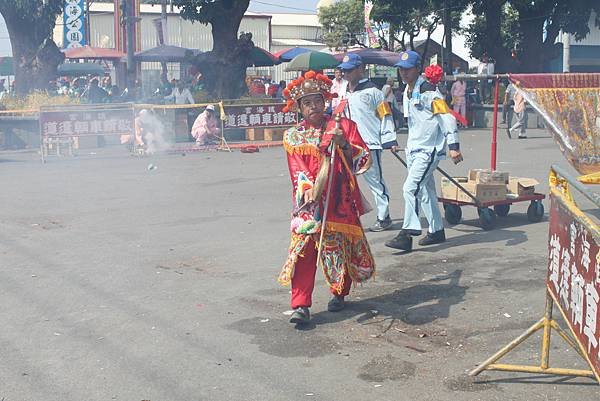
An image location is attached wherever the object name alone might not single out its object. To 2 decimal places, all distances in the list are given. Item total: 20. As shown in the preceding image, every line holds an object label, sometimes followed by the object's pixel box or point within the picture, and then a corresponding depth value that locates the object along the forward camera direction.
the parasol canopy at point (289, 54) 36.94
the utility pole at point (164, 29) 36.09
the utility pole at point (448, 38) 33.66
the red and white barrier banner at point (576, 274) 4.27
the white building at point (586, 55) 49.47
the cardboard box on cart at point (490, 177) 10.57
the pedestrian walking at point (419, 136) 9.30
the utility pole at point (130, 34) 30.27
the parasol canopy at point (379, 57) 32.31
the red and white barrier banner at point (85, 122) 20.25
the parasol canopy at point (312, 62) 31.06
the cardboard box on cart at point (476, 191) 10.36
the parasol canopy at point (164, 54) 34.88
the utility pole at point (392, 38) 41.04
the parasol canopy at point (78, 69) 42.38
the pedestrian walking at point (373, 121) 10.19
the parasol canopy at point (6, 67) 48.22
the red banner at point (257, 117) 24.19
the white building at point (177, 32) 67.06
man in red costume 6.82
